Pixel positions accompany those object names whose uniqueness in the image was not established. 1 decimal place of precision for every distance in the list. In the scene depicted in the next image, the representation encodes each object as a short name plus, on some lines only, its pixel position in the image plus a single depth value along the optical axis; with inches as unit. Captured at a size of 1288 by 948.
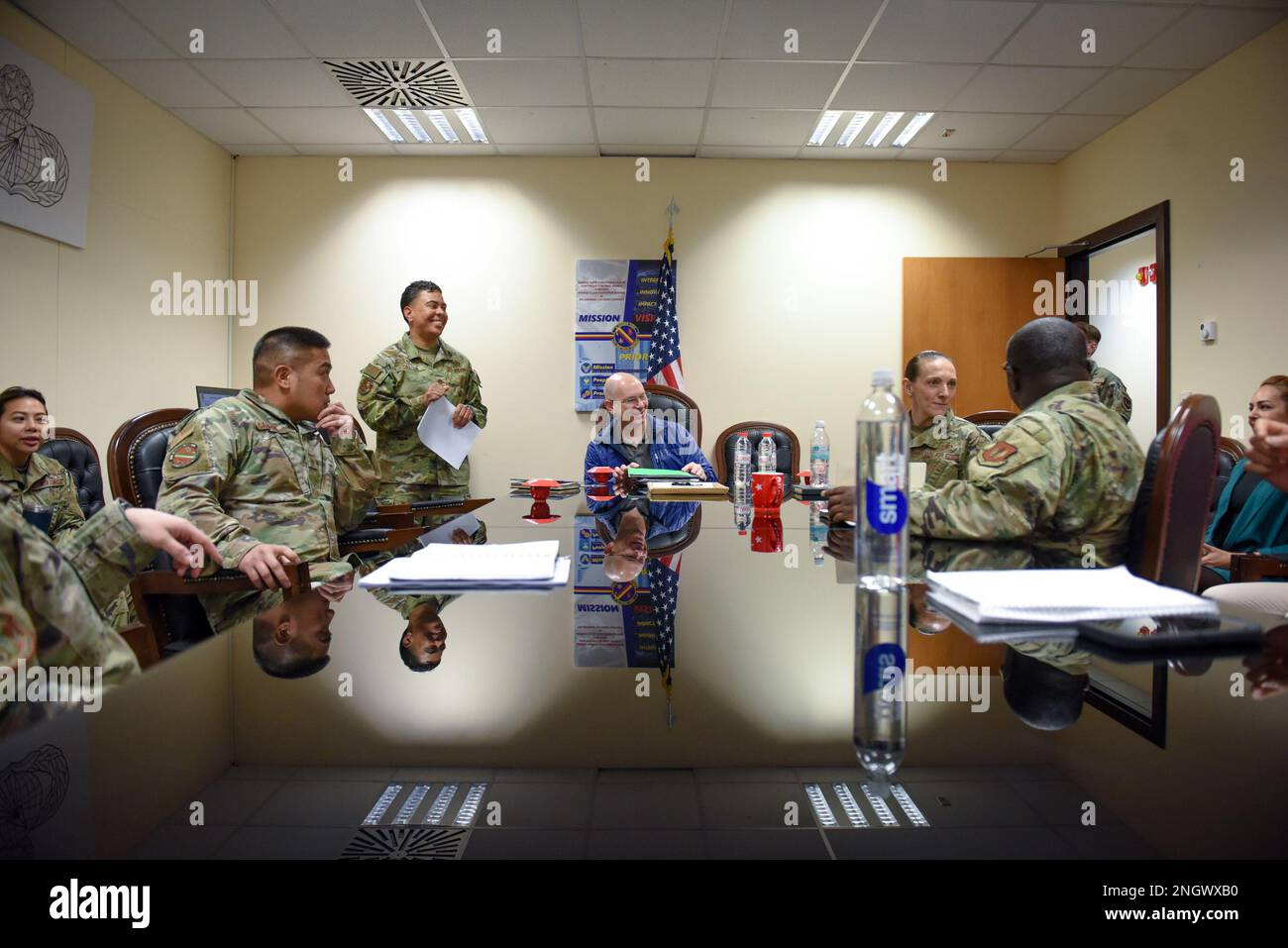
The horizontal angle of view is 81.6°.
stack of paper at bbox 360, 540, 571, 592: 40.6
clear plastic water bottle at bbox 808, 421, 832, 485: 120.3
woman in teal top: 93.0
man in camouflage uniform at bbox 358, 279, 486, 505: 152.3
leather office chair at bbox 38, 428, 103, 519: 124.6
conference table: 15.0
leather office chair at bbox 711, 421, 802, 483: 159.3
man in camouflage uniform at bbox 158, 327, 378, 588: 68.4
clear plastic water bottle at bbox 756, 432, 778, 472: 133.2
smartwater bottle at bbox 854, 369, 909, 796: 25.2
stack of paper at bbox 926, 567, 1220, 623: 30.2
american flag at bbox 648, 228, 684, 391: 199.8
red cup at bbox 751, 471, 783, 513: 84.4
